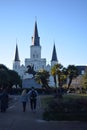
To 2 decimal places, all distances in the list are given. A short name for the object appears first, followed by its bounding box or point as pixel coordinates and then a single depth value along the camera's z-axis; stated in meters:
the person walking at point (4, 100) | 13.30
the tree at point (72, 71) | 58.01
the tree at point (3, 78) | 38.01
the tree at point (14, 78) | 57.84
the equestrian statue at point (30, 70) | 84.34
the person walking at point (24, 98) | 13.55
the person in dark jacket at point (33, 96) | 13.73
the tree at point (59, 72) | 57.52
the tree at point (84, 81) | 45.84
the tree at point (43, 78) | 60.99
